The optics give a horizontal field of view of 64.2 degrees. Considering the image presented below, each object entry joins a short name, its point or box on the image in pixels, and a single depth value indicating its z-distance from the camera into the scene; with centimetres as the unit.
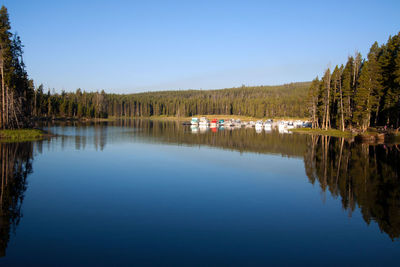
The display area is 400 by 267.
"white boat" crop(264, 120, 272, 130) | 10216
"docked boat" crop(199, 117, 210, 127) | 11424
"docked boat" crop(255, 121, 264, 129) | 10188
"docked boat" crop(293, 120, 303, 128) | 9601
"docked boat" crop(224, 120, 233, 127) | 11759
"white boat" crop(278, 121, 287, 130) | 9952
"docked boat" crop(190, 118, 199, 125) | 12499
